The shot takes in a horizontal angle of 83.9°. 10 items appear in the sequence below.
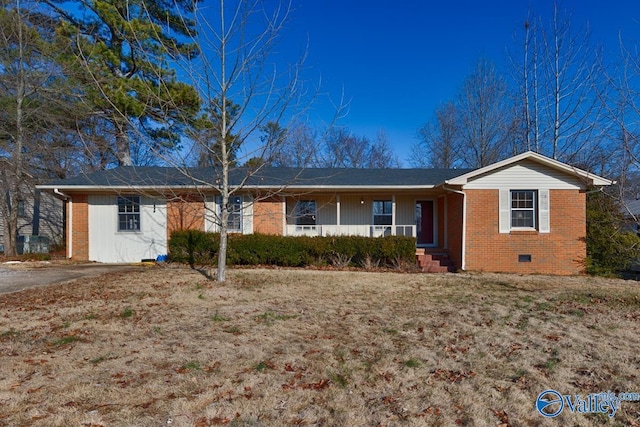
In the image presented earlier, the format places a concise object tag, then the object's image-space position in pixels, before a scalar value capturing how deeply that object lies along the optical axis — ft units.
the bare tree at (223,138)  25.32
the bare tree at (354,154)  103.55
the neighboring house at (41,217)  64.85
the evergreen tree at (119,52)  49.08
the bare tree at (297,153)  86.95
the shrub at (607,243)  36.16
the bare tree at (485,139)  76.38
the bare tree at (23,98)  47.83
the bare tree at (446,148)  85.30
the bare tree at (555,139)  57.80
